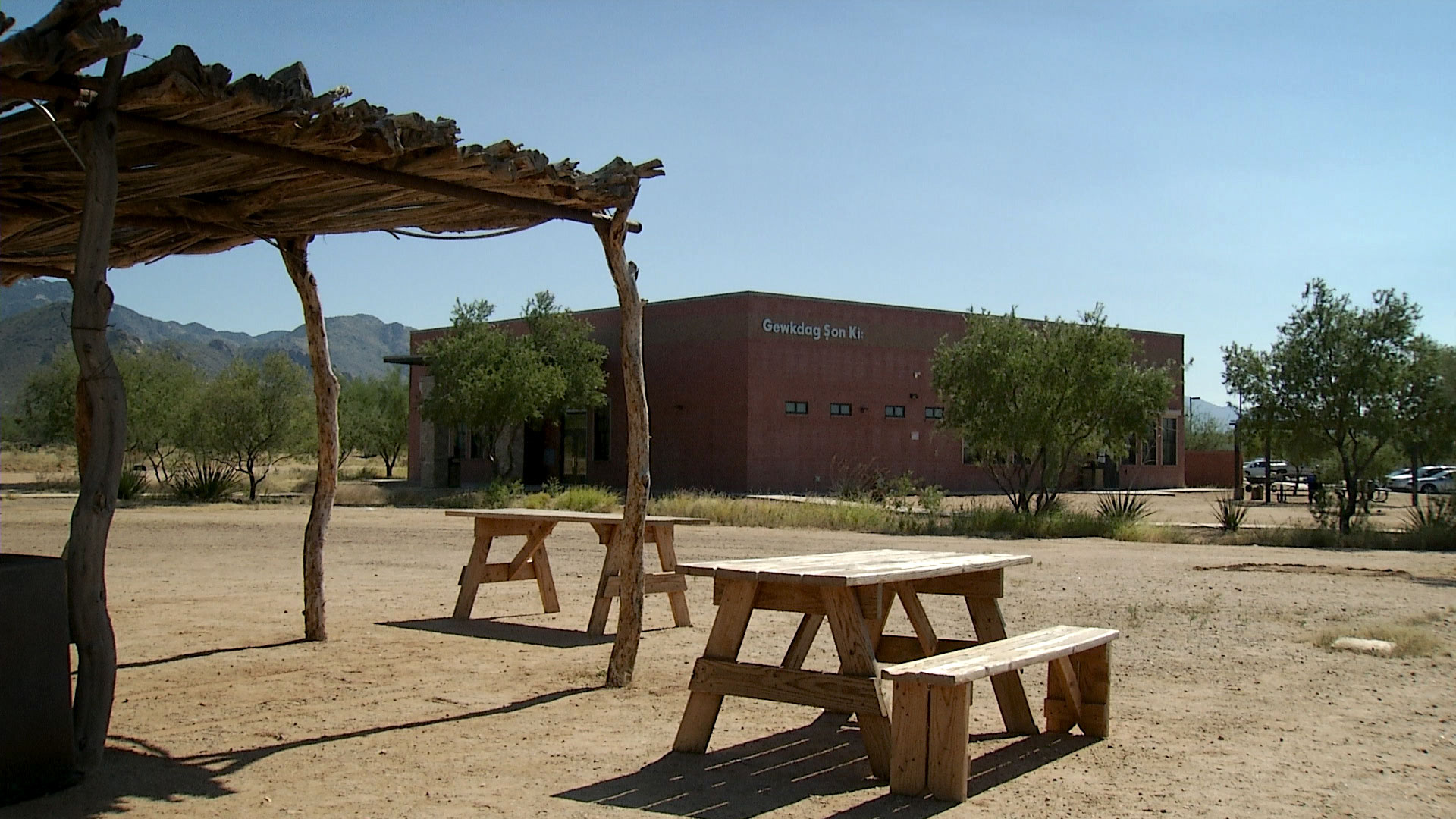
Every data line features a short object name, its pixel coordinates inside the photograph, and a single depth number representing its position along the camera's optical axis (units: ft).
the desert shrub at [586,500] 91.50
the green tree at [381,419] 183.83
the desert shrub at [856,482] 98.68
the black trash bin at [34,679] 16.07
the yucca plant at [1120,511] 79.71
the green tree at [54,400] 128.16
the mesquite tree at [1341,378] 80.94
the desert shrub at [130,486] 100.48
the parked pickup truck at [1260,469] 199.60
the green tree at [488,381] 116.88
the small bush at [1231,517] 79.82
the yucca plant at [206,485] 101.91
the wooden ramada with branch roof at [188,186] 17.63
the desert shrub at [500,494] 101.78
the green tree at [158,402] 118.11
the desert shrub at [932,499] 88.79
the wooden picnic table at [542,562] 32.12
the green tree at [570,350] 125.29
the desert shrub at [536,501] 95.20
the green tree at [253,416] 113.29
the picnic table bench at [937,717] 17.48
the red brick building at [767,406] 125.59
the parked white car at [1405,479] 178.60
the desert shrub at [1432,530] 70.44
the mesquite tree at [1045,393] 87.15
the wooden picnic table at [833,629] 18.71
